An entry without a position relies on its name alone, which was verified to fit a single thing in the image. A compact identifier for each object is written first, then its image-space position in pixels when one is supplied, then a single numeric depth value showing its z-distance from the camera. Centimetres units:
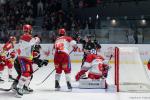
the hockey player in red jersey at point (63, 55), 1410
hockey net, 1392
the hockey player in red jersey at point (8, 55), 1600
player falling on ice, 1453
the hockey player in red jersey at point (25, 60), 1303
